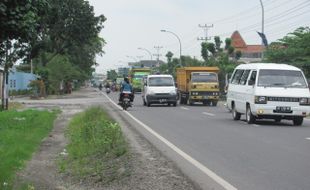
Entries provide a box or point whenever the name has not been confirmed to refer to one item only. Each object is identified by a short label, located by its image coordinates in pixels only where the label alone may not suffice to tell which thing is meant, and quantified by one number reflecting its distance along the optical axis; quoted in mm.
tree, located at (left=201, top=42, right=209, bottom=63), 82612
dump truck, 42438
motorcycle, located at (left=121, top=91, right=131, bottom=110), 33500
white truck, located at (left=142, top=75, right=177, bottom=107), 39719
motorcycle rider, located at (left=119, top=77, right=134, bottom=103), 33719
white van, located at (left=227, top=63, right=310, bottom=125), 22469
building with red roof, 145800
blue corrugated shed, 67438
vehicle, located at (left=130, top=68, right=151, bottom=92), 77906
